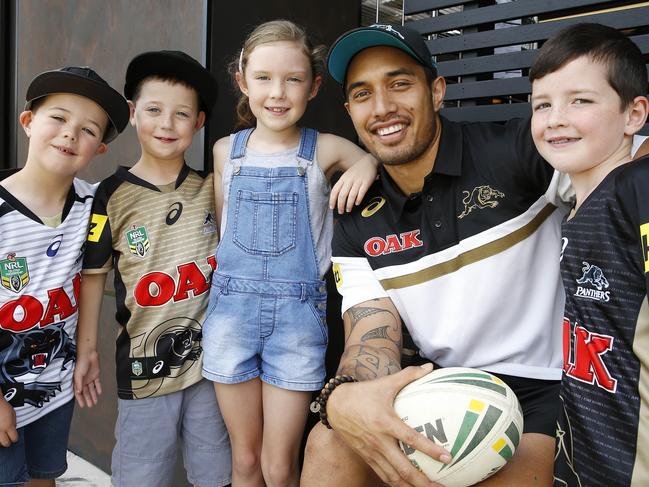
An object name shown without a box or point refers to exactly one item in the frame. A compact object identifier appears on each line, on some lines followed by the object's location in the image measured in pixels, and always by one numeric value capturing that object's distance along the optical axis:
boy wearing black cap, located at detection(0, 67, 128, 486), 2.16
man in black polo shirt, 1.98
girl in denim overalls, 2.29
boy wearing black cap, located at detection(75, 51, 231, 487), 2.38
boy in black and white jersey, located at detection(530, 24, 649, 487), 1.41
